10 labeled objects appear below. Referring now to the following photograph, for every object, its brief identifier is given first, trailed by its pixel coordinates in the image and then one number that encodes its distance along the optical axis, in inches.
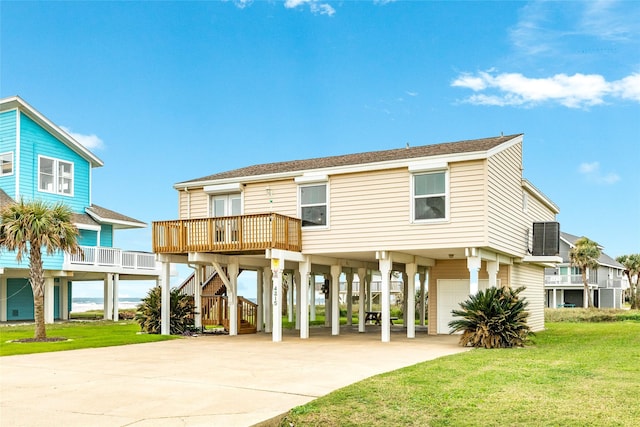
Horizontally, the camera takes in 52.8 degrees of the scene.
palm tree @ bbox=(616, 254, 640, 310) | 2441.7
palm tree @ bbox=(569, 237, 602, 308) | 2096.5
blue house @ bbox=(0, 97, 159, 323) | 1090.7
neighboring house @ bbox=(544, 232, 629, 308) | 2269.9
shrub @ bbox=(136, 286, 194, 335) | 885.8
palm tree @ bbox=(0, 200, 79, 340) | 740.6
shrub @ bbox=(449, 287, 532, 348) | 677.3
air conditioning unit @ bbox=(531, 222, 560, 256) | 936.0
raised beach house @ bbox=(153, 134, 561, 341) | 737.0
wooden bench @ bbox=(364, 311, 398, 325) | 1270.9
